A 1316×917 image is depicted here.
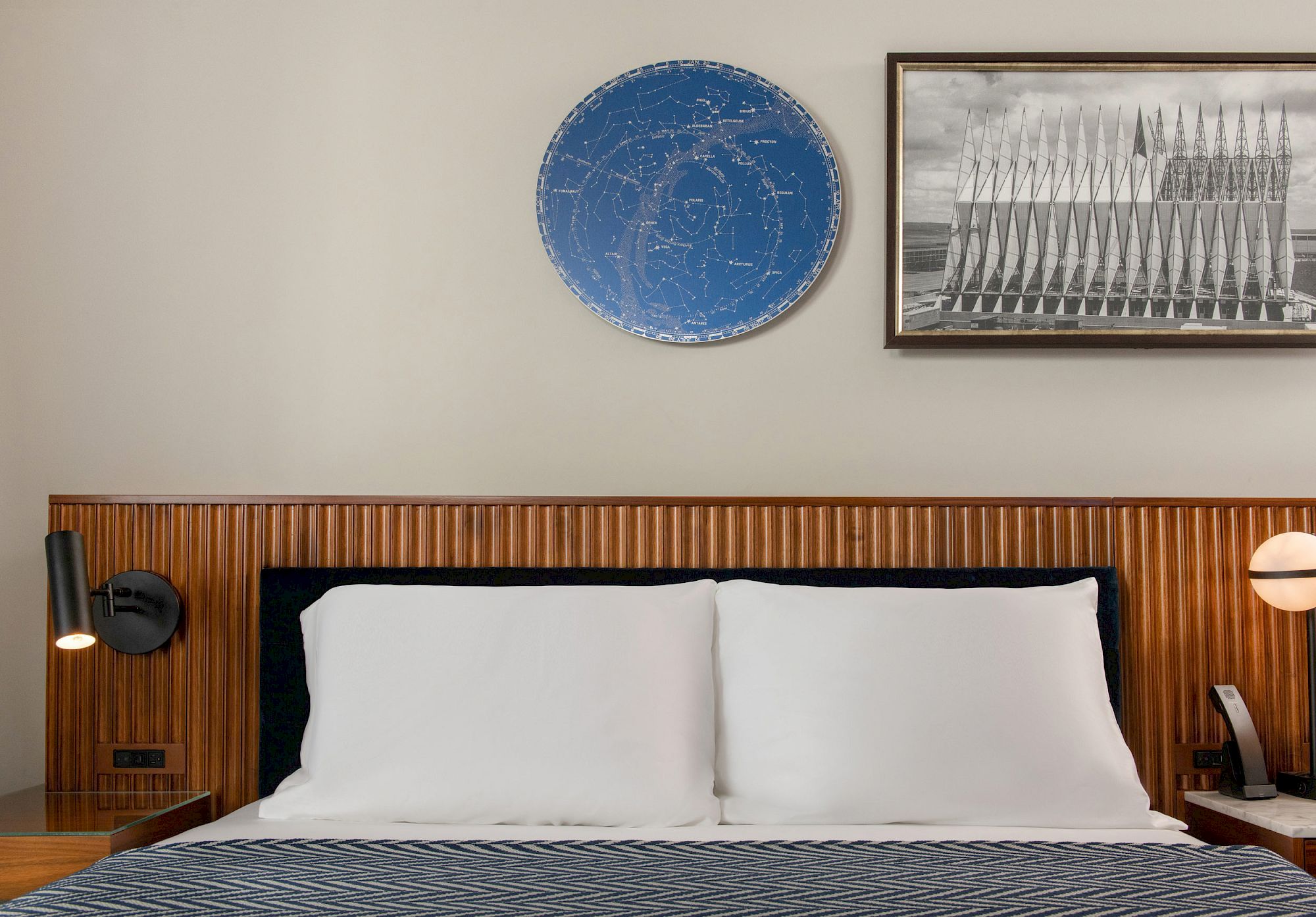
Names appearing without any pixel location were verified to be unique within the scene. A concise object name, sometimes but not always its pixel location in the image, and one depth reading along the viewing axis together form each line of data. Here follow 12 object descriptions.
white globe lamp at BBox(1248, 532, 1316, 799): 1.87
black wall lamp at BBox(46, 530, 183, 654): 2.04
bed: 1.23
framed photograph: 2.12
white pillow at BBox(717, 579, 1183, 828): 1.66
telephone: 1.90
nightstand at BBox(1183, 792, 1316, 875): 1.65
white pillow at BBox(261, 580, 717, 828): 1.67
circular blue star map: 2.14
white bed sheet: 1.60
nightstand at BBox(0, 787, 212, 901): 1.65
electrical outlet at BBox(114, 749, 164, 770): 2.06
